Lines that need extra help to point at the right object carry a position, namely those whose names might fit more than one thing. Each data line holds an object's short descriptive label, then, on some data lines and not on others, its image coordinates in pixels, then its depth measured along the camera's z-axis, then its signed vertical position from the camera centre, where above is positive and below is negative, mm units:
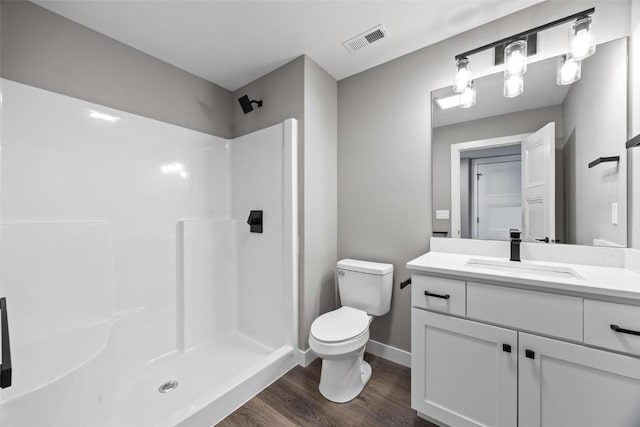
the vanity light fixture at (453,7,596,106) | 1308 +892
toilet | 1548 -728
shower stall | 1338 -344
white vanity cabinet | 959 -627
